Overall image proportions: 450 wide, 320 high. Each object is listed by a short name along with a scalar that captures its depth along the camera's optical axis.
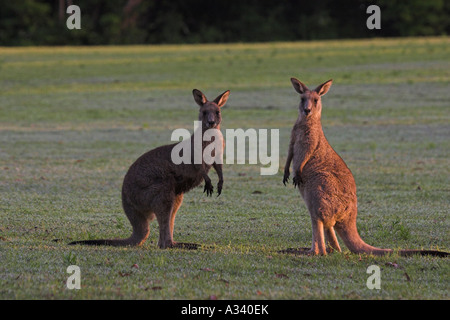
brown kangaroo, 13.38
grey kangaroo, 13.94
